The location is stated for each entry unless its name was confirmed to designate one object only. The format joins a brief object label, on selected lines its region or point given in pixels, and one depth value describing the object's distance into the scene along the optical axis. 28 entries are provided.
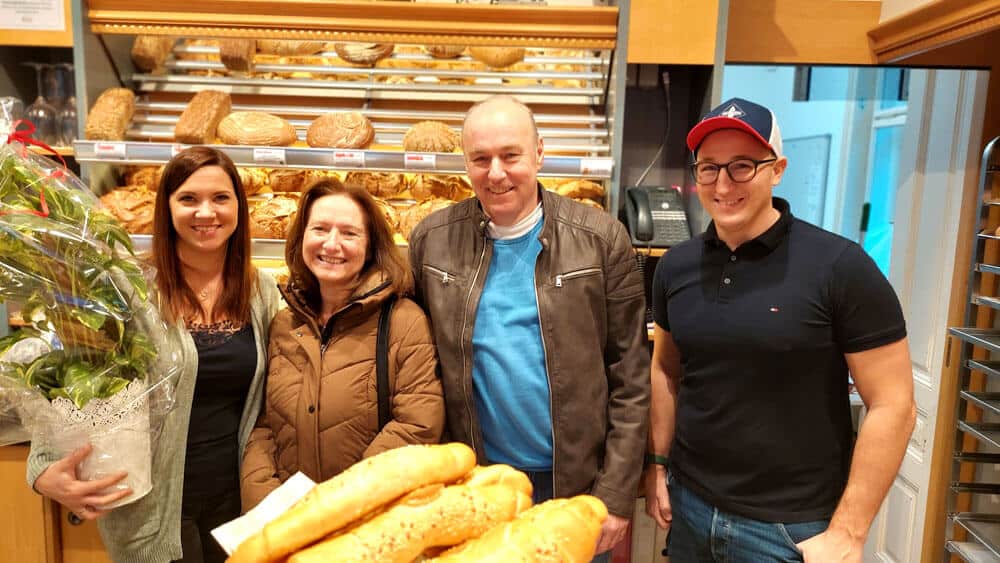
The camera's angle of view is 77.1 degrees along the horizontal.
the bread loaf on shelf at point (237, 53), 2.65
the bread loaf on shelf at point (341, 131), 2.35
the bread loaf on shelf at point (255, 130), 2.33
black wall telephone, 2.38
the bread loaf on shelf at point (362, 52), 2.72
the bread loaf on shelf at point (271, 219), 2.37
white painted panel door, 2.54
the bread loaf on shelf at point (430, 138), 2.36
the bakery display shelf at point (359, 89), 2.69
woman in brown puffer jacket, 1.38
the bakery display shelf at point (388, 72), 2.63
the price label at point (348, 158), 2.20
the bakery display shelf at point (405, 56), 2.76
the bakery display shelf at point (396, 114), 2.63
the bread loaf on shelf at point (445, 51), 2.76
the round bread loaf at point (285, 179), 2.54
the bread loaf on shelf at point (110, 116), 2.31
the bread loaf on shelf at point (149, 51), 2.66
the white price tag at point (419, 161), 2.21
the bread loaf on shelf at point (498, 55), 2.68
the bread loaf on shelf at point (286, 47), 2.77
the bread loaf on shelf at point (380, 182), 2.57
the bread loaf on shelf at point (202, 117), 2.35
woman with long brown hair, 1.45
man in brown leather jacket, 1.49
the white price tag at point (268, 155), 2.20
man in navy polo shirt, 1.27
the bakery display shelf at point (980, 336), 2.06
